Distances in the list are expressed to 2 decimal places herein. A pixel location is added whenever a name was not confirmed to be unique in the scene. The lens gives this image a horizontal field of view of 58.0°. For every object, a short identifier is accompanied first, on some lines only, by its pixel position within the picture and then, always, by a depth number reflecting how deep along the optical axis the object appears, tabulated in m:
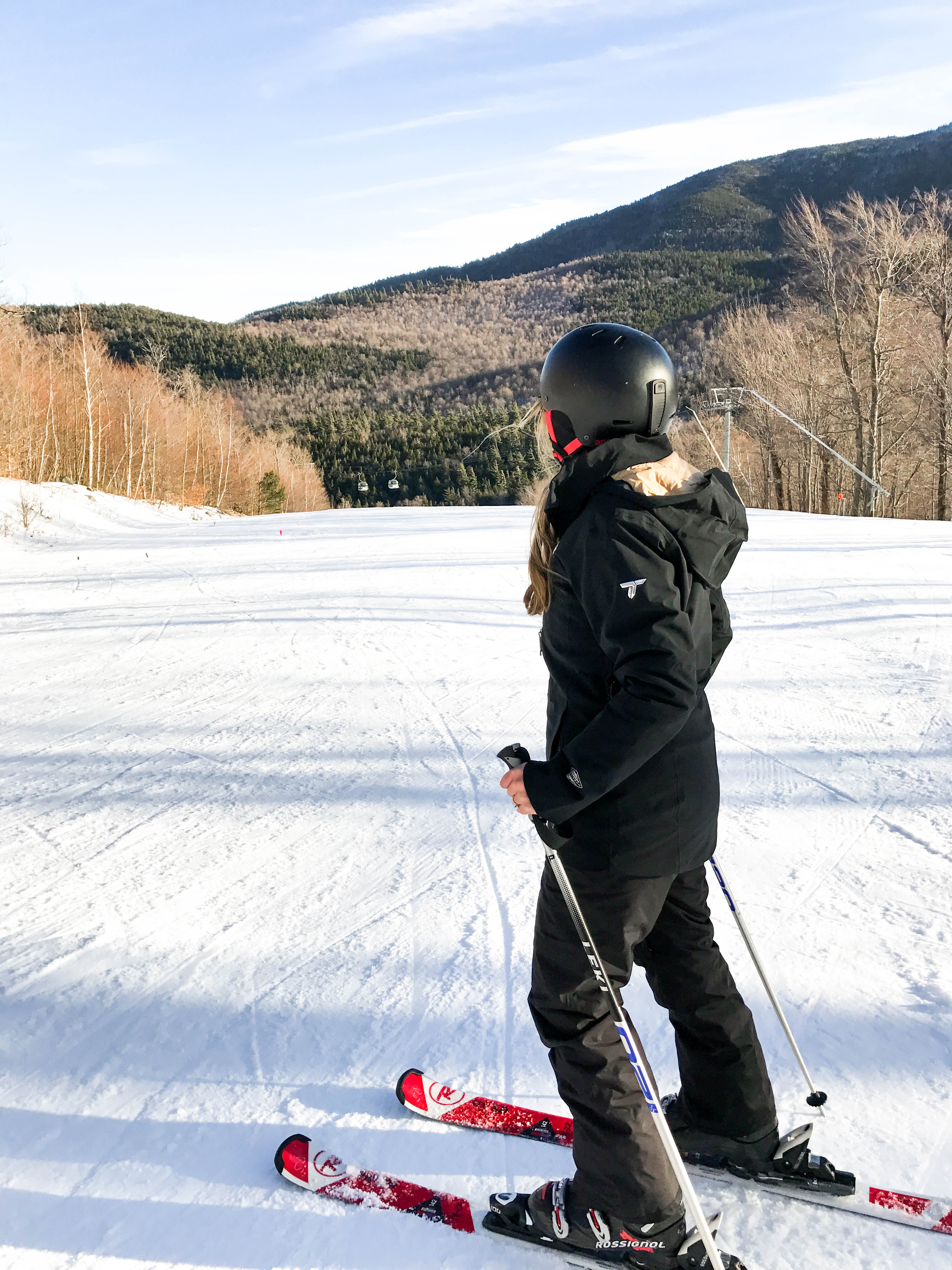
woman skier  1.52
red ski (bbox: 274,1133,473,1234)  1.88
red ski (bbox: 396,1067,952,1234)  1.79
